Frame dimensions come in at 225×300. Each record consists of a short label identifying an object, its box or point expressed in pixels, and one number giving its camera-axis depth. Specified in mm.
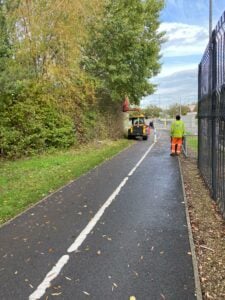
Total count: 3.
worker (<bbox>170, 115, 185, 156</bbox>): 10670
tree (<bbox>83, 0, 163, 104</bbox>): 15141
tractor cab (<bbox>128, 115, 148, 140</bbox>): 19637
